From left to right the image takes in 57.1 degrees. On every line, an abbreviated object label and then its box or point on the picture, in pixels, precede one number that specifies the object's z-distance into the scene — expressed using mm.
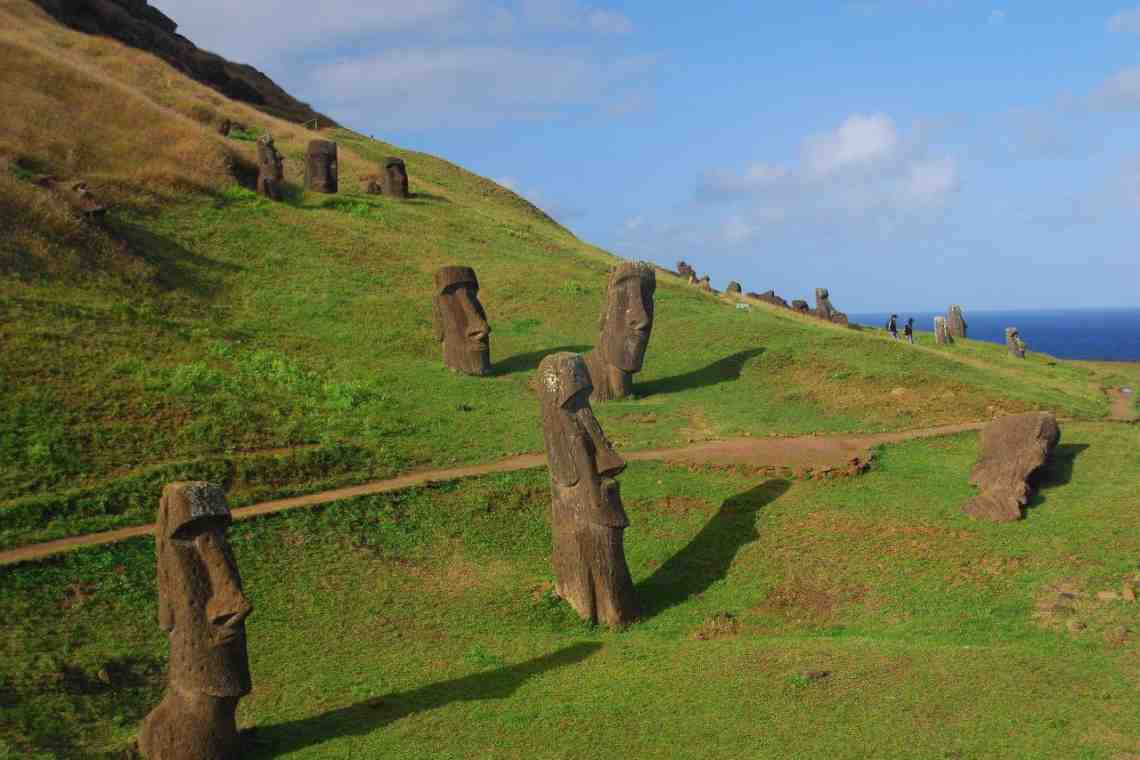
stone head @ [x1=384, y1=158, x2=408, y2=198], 54031
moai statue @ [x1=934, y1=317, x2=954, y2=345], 49219
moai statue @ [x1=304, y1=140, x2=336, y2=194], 49344
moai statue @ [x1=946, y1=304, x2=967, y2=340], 54156
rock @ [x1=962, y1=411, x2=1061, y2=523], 20391
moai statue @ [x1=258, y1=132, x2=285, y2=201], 45625
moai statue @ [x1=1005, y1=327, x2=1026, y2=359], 47875
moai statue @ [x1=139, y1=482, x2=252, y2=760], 12477
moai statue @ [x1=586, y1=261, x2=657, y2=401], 29625
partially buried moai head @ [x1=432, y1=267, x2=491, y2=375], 31203
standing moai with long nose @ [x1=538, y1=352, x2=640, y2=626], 17562
